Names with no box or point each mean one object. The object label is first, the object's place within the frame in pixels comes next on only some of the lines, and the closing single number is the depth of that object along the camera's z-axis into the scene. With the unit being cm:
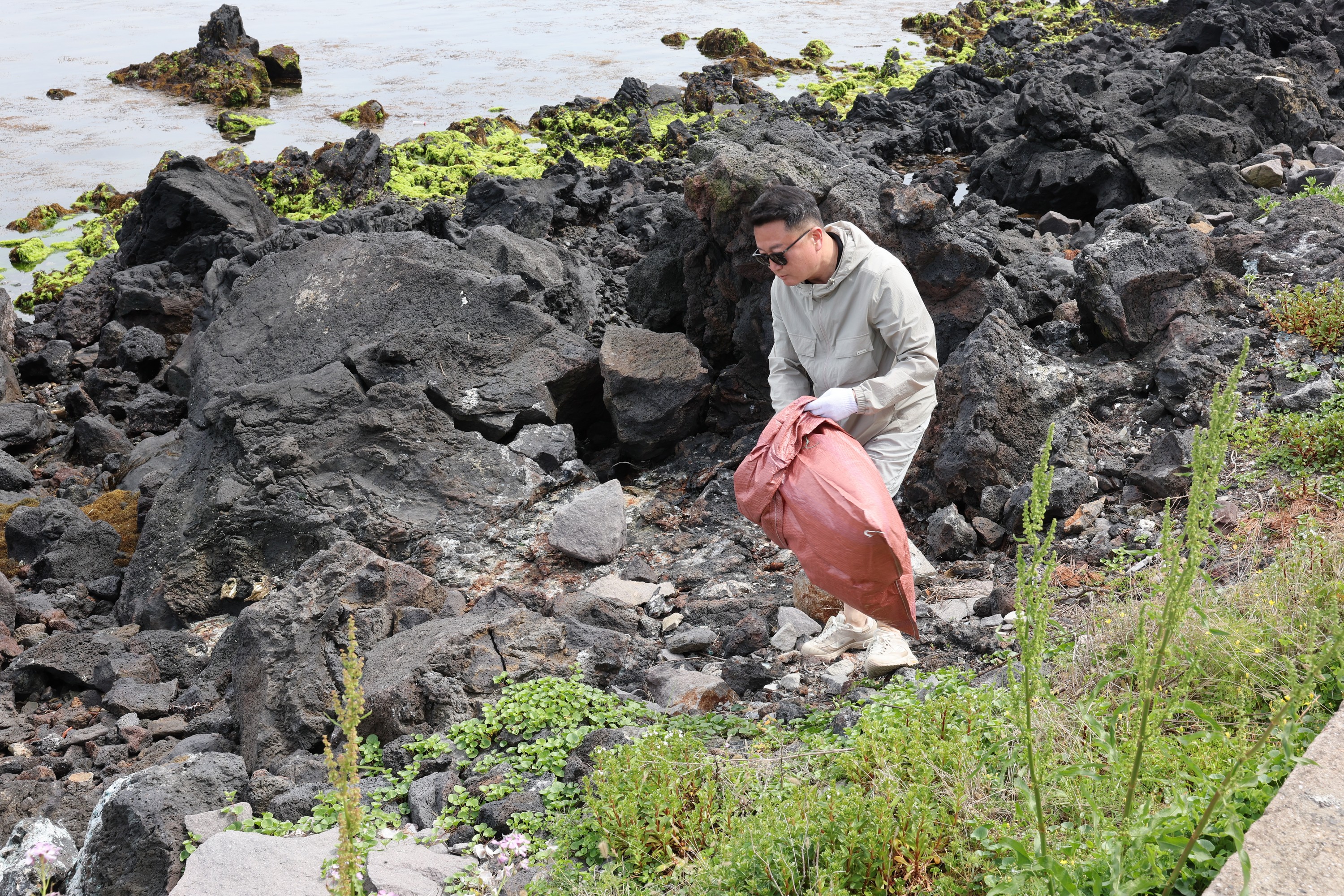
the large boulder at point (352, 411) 640
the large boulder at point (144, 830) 362
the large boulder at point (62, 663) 562
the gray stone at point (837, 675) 449
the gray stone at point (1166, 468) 538
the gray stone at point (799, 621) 497
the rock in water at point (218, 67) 1841
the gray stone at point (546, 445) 702
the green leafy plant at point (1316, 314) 598
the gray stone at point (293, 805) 378
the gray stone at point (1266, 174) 998
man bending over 443
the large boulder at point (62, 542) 693
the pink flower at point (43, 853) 319
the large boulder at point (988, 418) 590
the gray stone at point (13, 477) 817
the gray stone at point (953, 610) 489
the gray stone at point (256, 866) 317
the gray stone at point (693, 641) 505
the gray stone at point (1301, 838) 231
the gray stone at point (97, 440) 872
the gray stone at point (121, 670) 553
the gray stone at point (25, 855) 377
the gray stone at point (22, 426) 902
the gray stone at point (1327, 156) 1084
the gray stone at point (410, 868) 315
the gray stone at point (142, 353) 986
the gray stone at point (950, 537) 562
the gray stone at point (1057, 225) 994
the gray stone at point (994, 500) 571
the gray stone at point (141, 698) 525
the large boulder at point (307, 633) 455
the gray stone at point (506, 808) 361
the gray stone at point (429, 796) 371
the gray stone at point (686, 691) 438
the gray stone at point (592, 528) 629
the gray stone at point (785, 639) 489
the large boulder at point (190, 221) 1052
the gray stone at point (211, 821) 368
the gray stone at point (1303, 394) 557
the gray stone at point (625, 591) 576
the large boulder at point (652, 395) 735
